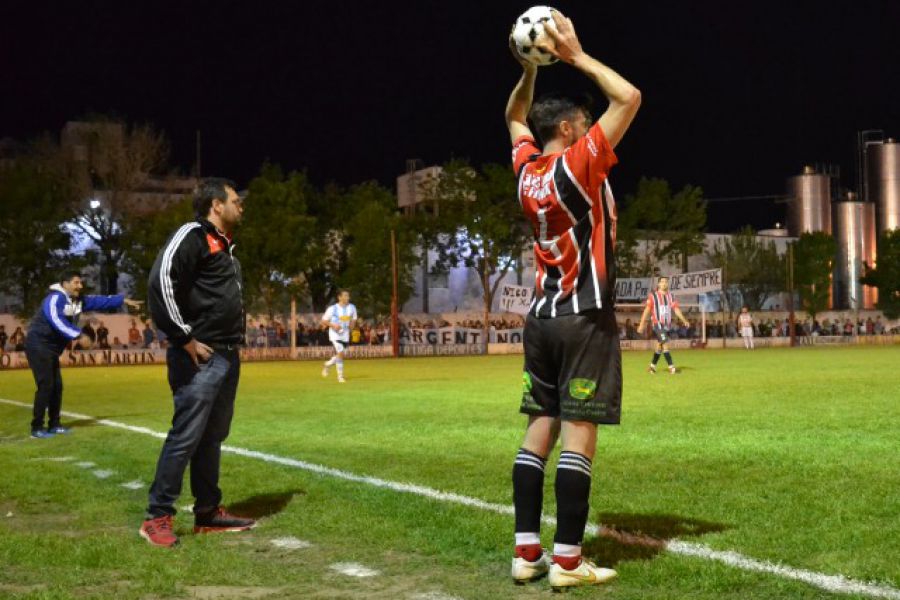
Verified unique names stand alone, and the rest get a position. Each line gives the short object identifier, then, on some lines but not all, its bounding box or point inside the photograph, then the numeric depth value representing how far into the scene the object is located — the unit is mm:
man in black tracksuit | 5965
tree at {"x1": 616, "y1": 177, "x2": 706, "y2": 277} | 65125
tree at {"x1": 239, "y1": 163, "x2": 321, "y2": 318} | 49406
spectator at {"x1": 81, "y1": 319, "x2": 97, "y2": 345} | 39688
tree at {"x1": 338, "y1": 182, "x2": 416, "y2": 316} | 52781
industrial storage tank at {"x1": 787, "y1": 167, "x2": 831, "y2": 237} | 83812
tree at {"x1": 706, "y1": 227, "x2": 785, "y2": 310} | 72000
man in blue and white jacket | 12578
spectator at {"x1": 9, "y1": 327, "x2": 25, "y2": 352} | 38344
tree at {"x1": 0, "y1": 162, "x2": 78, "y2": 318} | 45688
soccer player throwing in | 4496
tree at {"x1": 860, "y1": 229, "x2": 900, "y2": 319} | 75812
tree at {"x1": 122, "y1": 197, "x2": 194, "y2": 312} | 47844
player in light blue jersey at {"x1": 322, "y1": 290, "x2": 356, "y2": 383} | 23953
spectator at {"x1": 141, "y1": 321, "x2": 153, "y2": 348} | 41000
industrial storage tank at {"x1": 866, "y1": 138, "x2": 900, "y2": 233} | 83125
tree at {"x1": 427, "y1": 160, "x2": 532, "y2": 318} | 56781
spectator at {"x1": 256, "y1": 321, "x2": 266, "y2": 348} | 44091
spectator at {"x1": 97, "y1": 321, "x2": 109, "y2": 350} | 40062
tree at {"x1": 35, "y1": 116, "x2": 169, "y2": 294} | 50406
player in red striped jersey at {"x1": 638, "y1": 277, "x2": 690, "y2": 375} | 24197
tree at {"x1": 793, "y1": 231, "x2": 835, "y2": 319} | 75000
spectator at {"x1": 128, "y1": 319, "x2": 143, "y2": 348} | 41156
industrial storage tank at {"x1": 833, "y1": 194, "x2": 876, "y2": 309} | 82188
